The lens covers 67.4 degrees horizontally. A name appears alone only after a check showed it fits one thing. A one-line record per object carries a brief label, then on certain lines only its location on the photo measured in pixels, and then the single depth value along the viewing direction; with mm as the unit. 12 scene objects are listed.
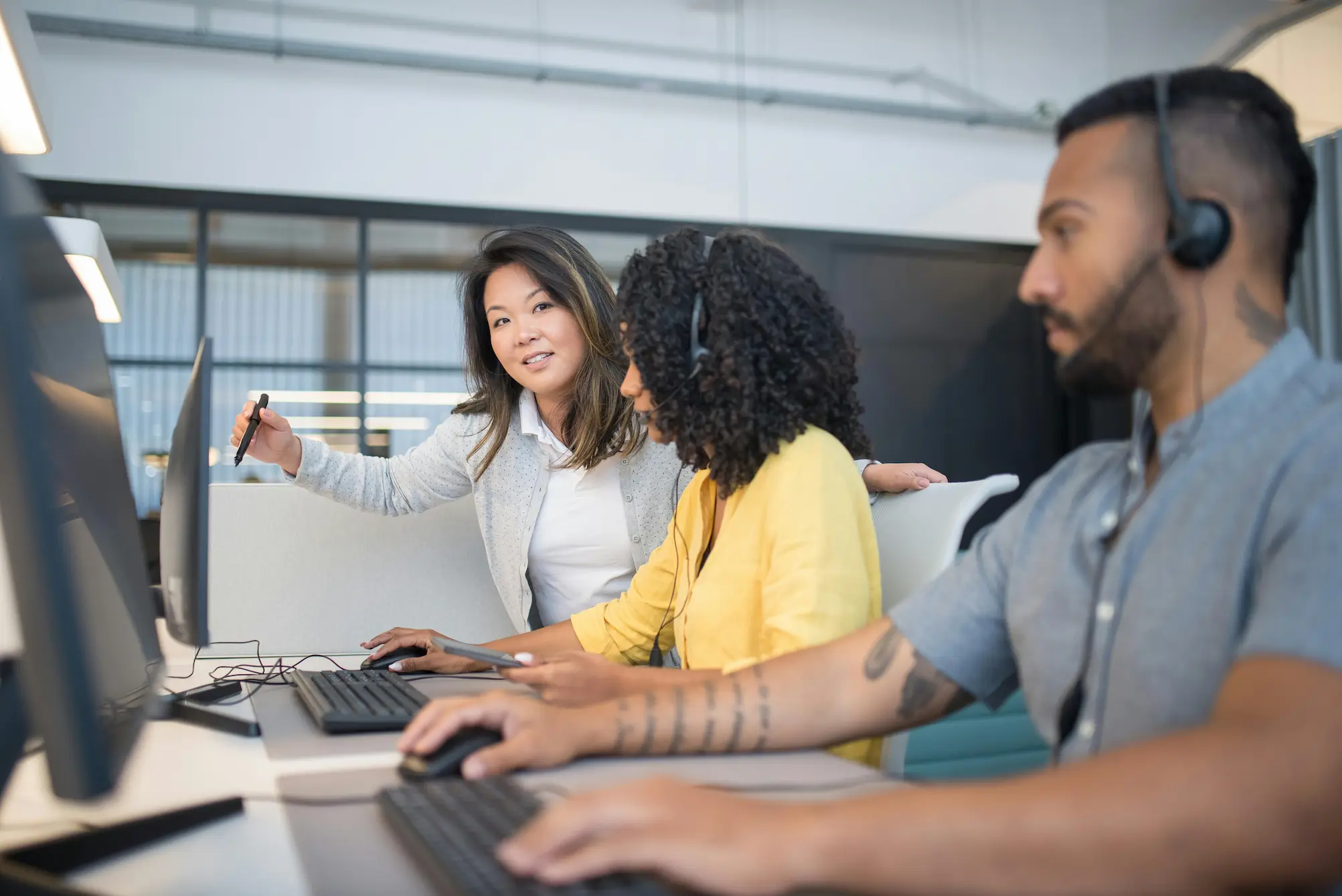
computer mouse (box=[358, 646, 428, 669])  1476
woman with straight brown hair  1861
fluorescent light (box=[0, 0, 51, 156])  1154
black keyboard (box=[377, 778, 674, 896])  532
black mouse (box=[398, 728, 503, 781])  781
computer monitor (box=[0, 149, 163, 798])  491
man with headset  507
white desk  612
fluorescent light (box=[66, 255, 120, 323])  1721
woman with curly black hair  1094
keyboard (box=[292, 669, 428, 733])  1019
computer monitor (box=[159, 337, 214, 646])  996
